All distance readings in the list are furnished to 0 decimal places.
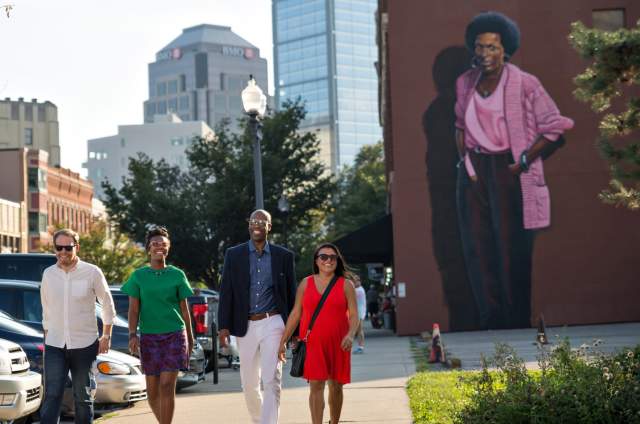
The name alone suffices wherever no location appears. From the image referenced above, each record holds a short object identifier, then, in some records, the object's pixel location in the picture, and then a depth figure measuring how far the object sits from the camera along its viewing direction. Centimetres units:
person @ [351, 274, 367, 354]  2722
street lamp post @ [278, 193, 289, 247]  4003
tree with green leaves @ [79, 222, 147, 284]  7006
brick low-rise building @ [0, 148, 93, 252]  9262
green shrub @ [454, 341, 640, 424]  916
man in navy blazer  1093
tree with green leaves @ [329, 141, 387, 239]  7998
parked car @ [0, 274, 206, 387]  1567
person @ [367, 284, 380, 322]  5156
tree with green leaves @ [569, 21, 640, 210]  1861
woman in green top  1088
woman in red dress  1089
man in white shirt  1054
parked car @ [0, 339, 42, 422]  1115
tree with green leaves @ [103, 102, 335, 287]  4966
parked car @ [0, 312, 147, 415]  1402
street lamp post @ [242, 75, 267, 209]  2167
